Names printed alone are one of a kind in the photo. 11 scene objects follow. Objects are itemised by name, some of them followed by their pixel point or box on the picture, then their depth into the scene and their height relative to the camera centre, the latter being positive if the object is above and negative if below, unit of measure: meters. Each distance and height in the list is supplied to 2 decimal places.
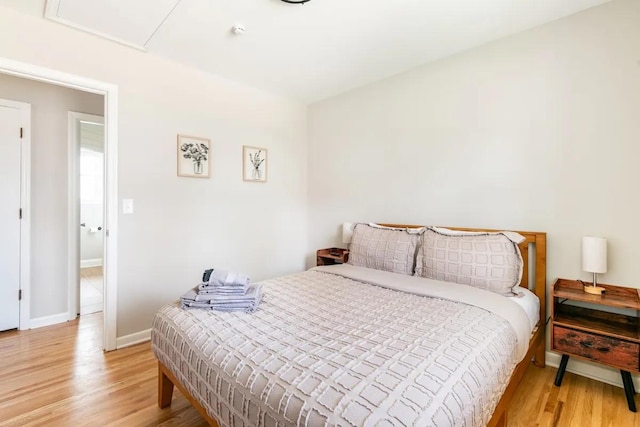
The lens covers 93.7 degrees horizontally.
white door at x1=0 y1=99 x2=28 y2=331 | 2.70 +0.03
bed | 0.92 -0.55
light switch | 2.50 +0.05
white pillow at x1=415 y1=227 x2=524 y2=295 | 1.98 -0.32
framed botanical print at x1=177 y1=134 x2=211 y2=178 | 2.81 +0.54
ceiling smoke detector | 2.21 +1.37
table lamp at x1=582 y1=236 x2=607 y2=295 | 1.88 -0.27
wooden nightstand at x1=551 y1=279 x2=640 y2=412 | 1.68 -0.69
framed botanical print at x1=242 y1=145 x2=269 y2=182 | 3.29 +0.56
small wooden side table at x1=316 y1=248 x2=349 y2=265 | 3.24 -0.48
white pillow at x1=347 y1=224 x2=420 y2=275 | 2.44 -0.31
